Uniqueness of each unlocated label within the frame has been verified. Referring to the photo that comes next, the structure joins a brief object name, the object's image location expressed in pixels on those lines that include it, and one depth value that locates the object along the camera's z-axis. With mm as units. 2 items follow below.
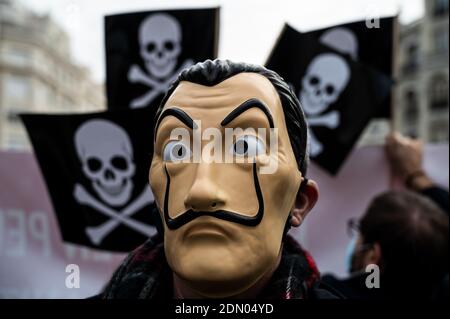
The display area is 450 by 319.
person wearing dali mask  901
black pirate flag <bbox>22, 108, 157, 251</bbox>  2113
